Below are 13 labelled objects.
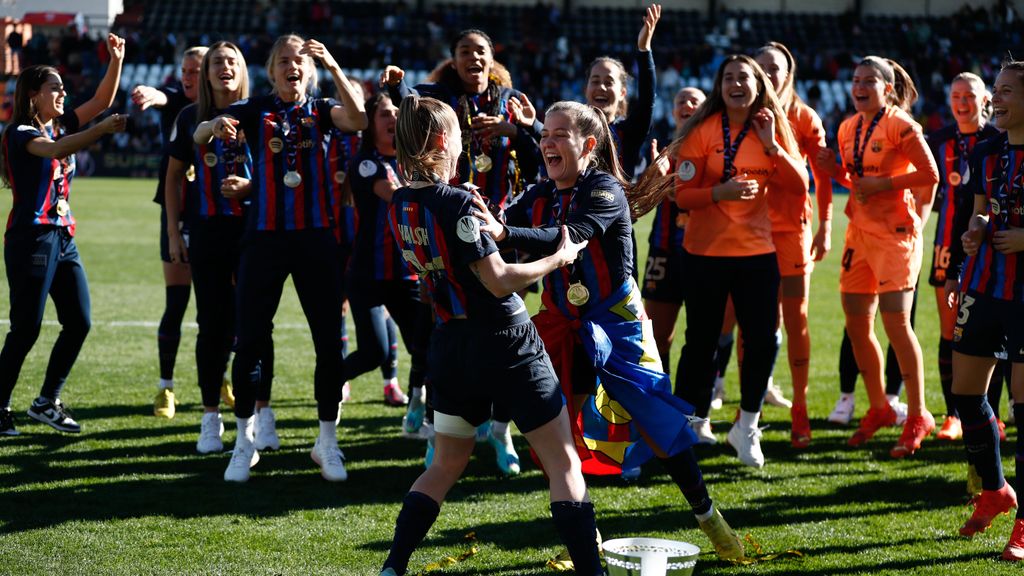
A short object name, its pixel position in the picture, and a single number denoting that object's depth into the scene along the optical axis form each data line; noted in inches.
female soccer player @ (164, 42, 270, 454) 244.2
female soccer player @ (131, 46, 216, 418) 275.6
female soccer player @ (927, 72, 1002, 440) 255.8
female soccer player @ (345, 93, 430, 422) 244.1
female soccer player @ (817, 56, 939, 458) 247.0
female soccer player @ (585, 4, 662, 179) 223.6
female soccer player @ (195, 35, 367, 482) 217.6
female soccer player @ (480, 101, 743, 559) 167.8
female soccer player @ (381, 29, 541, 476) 223.6
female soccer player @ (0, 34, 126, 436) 247.3
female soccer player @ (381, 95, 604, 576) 146.3
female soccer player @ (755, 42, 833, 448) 252.8
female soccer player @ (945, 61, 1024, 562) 179.8
